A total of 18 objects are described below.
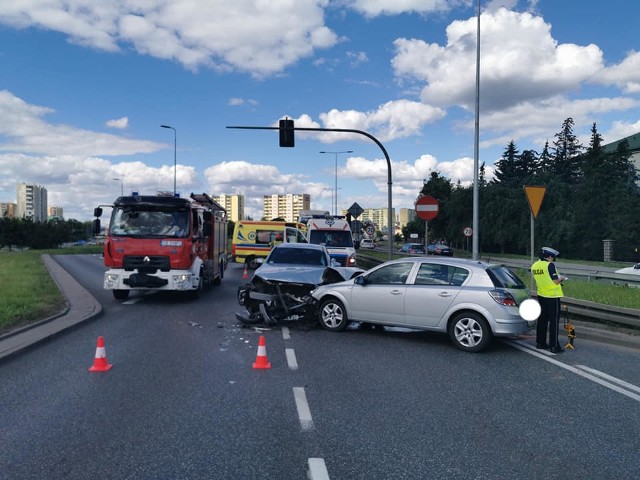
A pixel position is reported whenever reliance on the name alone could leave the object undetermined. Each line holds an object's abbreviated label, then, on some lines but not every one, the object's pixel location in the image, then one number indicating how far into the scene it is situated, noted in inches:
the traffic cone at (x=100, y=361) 277.1
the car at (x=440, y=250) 2125.5
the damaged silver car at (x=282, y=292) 430.6
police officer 339.9
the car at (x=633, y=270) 793.0
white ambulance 922.7
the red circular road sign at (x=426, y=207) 661.9
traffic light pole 780.6
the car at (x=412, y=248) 2155.0
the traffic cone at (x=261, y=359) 285.7
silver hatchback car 337.1
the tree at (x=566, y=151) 3184.1
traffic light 799.7
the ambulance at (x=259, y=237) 1091.3
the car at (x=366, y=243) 2867.4
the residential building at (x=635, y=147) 3329.2
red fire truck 539.5
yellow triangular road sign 458.0
